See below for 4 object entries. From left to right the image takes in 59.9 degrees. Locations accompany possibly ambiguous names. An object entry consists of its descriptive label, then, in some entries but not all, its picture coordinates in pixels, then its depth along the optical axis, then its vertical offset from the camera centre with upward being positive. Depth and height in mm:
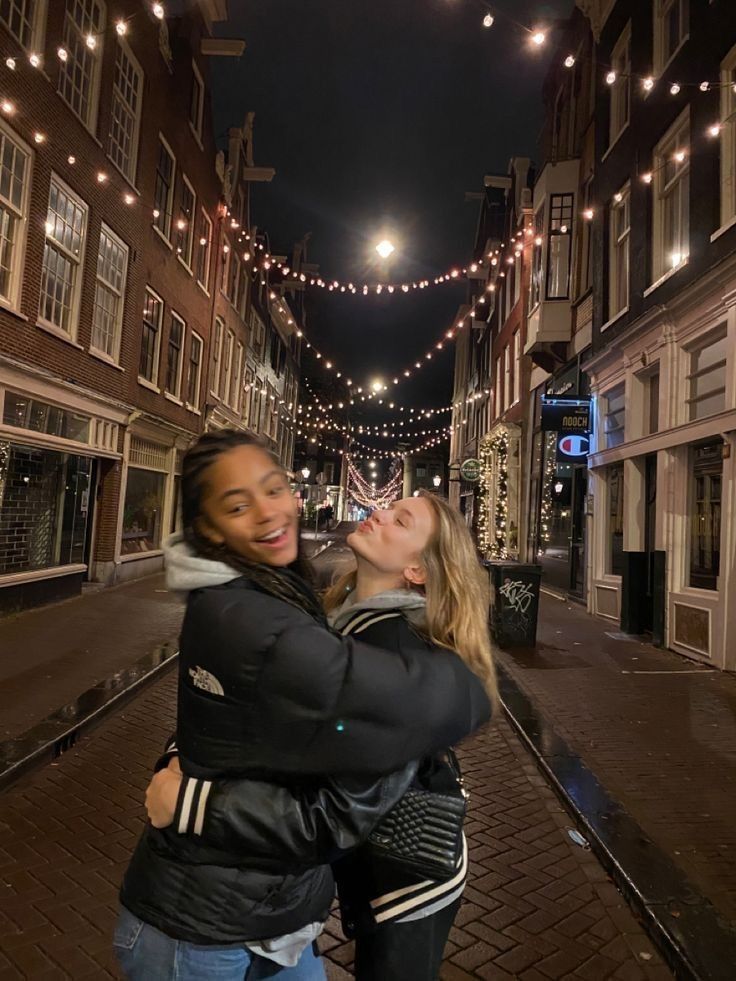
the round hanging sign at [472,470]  24656 +2344
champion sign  13062 +1851
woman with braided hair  1103 -383
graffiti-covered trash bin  8977 -978
